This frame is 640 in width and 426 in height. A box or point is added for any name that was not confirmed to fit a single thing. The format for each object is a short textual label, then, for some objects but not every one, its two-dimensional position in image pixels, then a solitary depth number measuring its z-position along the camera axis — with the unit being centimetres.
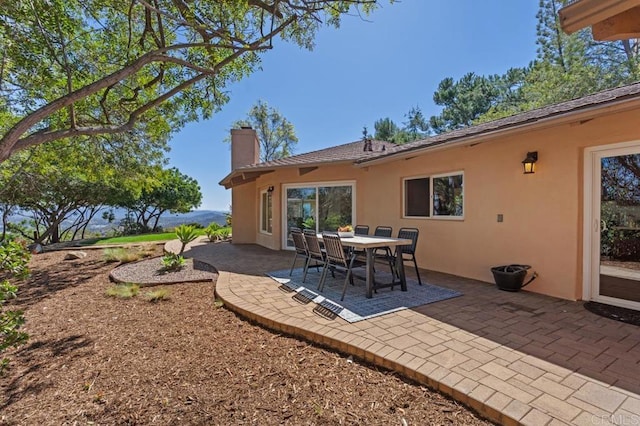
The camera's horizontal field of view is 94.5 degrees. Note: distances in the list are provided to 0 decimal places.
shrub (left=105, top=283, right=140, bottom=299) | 542
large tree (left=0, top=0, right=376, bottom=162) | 476
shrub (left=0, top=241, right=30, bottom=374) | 248
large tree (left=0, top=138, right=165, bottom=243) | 899
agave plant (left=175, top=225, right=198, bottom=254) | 854
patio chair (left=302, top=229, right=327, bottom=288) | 546
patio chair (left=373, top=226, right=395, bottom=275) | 536
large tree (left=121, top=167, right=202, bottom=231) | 2145
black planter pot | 506
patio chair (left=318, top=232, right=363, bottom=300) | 479
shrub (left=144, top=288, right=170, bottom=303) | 517
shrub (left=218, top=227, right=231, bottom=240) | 1459
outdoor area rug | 423
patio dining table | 480
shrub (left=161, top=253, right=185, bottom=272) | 728
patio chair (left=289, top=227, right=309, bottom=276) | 598
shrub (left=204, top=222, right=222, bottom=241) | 1389
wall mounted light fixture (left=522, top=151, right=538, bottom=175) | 504
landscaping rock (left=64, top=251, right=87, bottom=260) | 984
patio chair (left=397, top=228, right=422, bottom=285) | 588
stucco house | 436
